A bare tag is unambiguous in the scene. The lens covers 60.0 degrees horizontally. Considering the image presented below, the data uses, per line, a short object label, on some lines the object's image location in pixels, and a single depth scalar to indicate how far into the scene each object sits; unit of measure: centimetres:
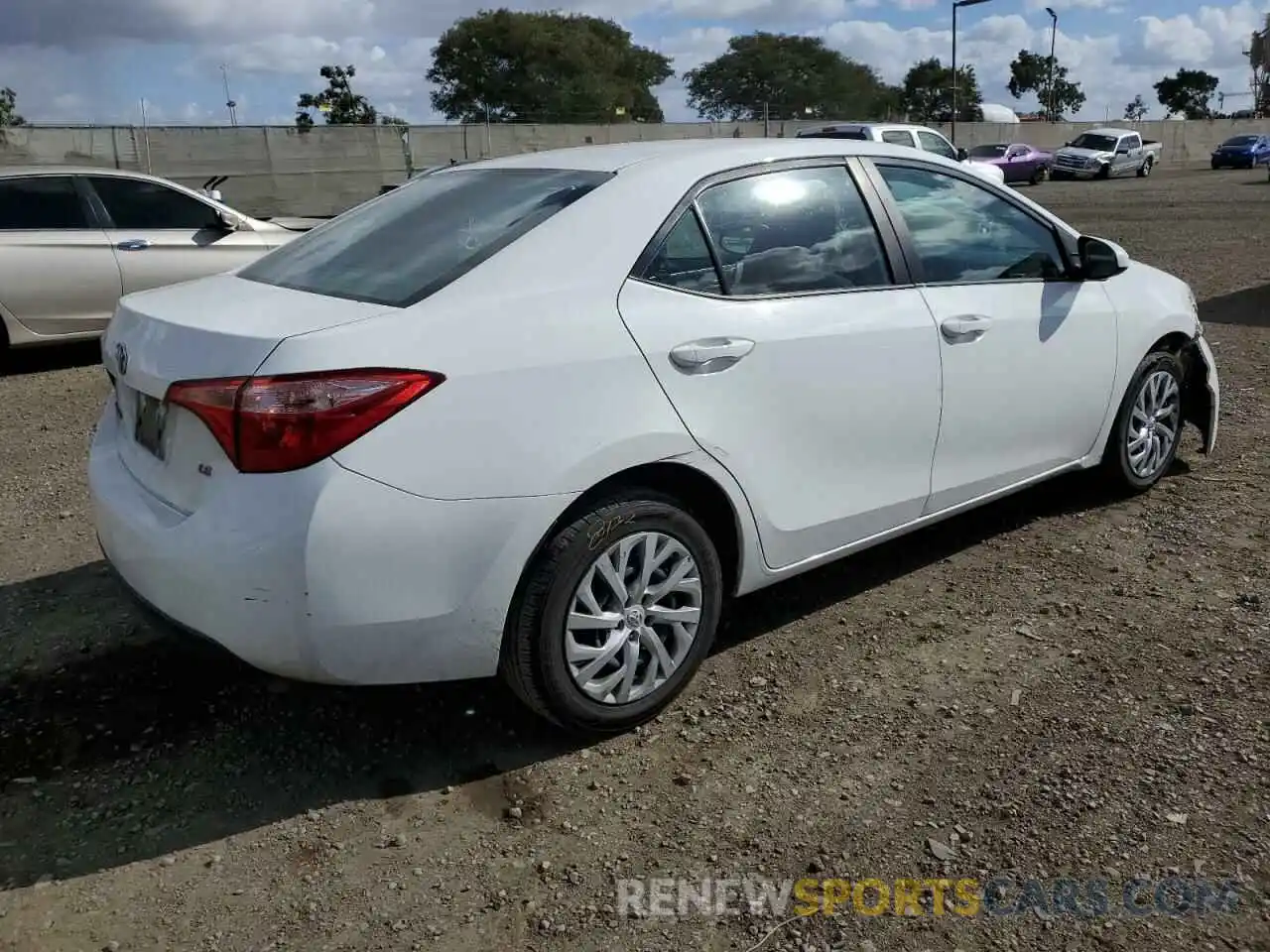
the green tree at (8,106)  4472
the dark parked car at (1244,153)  4241
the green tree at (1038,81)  9712
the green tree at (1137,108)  7604
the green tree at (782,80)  8531
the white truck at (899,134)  2141
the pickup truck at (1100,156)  3706
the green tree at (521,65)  7469
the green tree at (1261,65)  7025
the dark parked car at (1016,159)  3456
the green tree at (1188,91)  9944
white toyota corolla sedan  259
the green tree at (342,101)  5116
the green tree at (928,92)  8575
